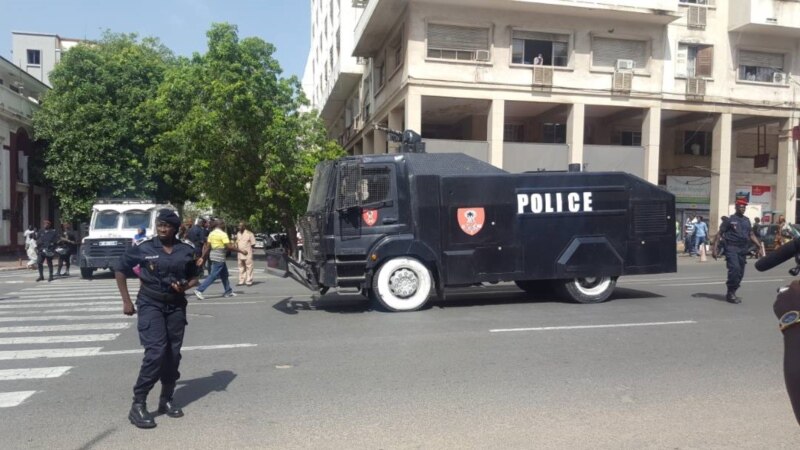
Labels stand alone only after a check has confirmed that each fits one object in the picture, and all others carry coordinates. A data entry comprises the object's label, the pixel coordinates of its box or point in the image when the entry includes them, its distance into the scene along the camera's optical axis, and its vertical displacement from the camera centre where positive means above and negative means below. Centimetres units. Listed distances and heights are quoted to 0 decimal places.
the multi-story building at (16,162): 2595 +164
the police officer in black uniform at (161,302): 464 -82
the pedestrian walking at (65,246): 1750 -141
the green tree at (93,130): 2630 +307
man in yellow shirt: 1249 -120
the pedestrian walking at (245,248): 1480 -118
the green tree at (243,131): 2208 +266
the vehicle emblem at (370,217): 967 -25
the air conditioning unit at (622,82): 2284 +472
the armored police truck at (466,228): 966 -43
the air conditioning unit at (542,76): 2219 +478
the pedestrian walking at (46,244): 1647 -128
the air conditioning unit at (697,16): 2430 +774
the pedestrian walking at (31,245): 1920 -153
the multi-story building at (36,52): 4969 +1243
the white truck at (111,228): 1703 -86
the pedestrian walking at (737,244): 1030 -68
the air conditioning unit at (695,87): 2411 +481
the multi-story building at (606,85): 2177 +463
